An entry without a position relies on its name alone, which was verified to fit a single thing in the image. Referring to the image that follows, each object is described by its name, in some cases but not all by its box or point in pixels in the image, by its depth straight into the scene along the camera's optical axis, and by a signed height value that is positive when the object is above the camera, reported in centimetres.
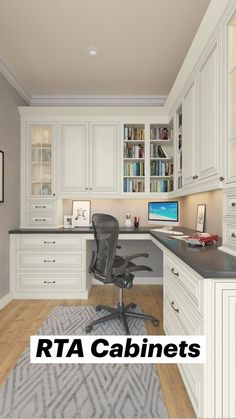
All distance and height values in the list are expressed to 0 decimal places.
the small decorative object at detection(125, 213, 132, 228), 385 -18
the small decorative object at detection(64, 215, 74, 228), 378 -18
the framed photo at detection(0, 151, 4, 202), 305 +38
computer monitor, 320 -5
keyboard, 272 -25
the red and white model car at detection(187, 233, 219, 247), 195 -23
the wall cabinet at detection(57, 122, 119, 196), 364 +76
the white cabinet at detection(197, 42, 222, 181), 183 +70
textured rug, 151 -117
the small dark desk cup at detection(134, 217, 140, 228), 385 -19
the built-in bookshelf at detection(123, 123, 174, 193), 368 +71
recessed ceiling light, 274 +169
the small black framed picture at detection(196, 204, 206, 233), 283 -8
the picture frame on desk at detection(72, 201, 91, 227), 395 -6
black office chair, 231 -53
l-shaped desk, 118 -55
